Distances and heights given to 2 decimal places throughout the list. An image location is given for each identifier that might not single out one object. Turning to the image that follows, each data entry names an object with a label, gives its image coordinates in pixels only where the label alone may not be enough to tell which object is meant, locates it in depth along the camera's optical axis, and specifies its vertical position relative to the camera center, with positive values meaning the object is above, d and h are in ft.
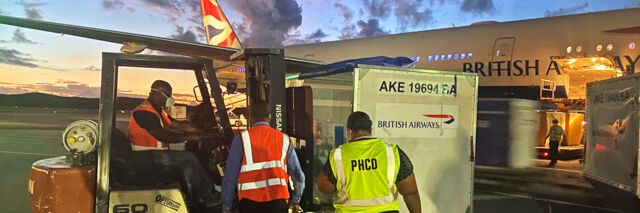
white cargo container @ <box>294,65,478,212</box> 16.28 -0.32
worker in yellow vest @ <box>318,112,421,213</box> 10.07 -1.44
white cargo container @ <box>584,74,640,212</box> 27.57 -1.55
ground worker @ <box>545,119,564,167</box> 41.31 -2.35
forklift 10.02 -1.15
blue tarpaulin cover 17.99 +1.93
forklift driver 11.37 -0.91
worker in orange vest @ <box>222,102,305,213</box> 10.99 -1.43
